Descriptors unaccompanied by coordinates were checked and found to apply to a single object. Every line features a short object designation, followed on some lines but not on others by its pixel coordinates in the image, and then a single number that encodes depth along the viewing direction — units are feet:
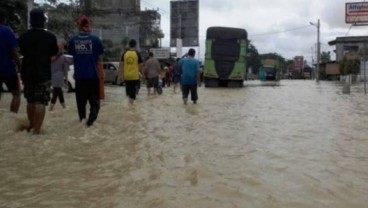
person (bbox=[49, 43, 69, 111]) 37.63
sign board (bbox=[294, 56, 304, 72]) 369.91
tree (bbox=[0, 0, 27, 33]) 69.61
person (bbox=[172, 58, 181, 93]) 82.38
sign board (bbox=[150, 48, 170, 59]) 180.88
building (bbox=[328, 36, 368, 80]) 255.70
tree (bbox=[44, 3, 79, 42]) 115.75
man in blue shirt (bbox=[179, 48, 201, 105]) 45.19
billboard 183.62
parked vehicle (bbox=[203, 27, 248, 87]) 93.45
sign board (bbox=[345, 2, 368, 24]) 197.33
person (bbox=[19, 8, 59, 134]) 23.94
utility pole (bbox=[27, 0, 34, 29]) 60.12
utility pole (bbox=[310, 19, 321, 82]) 223.77
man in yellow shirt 42.27
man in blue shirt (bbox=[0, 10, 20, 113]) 25.63
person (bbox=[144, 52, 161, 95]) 58.14
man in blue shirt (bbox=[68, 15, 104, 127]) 27.61
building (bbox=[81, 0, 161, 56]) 195.83
